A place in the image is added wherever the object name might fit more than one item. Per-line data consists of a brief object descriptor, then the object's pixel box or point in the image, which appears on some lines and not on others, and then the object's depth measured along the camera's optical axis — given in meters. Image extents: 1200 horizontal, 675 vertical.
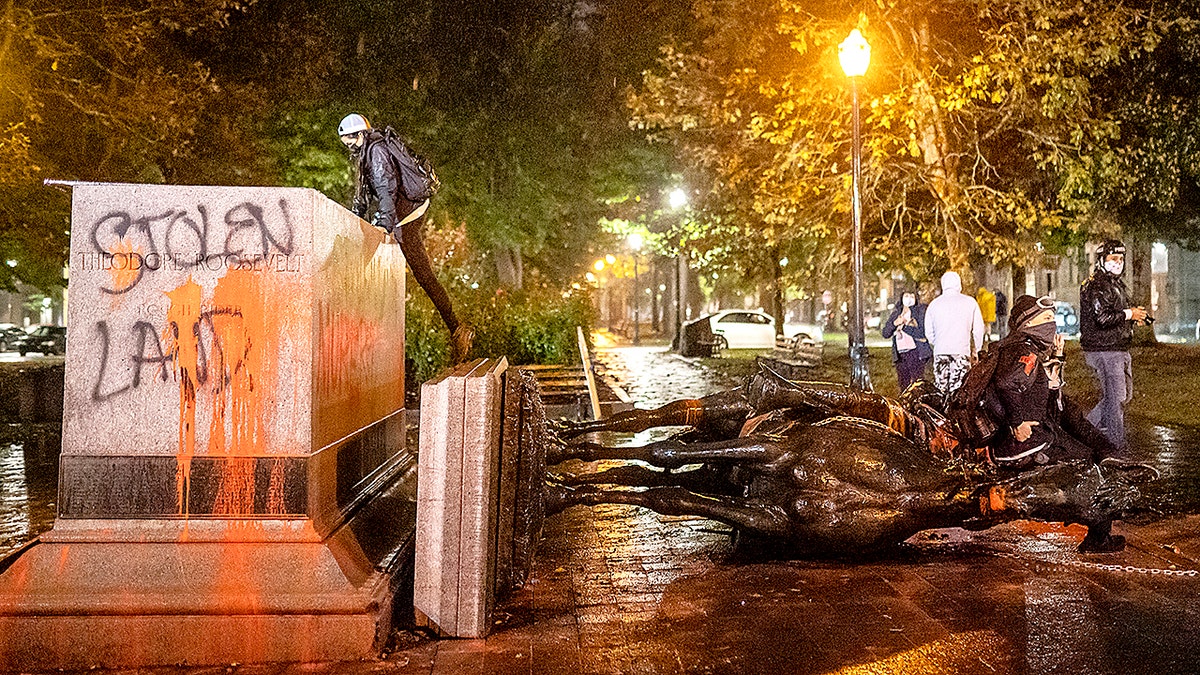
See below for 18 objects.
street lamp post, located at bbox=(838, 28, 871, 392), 13.23
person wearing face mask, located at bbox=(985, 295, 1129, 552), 6.52
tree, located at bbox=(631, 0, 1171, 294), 16.48
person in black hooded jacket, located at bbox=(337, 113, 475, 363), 6.62
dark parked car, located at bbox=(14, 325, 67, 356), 44.91
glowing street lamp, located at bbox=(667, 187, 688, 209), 32.12
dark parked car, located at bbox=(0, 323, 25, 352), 46.50
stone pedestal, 4.46
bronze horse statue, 5.72
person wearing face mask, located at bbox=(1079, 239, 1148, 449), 9.43
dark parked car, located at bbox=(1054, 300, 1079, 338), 43.91
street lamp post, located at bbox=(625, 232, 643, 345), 41.80
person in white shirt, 11.52
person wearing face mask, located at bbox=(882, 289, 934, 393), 14.04
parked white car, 40.12
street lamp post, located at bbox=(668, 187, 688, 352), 32.19
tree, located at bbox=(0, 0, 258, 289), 15.65
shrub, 16.56
